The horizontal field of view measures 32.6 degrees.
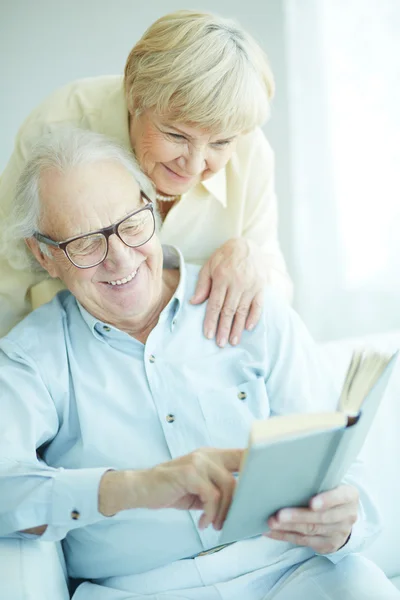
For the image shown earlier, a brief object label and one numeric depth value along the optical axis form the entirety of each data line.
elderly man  1.53
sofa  1.35
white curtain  3.05
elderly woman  1.60
